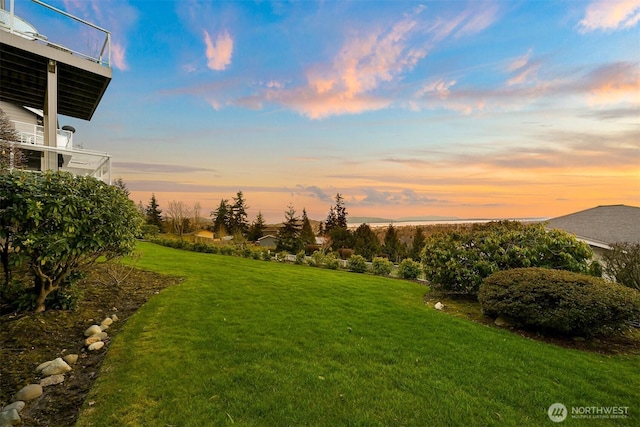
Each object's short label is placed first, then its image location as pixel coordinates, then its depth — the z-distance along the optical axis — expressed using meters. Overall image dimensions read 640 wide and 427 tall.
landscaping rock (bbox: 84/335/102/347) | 3.88
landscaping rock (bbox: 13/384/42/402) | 2.72
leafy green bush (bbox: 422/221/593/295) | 6.29
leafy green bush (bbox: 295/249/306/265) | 14.23
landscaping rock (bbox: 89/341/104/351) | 3.80
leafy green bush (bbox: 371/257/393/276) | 12.00
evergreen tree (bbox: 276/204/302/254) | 21.92
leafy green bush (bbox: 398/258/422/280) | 10.73
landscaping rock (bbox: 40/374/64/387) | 2.99
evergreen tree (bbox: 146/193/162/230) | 35.88
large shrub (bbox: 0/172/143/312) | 3.51
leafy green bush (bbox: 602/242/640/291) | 6.08
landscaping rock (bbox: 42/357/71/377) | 3.15
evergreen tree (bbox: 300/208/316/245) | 24.51
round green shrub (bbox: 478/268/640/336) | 4.18
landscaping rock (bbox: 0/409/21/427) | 2.33
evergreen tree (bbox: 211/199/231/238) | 37.24
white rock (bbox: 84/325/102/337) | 4.14
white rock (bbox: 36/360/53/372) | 3.20
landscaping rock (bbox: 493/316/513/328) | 5.09
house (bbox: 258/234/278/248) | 29.92
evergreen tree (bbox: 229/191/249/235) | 37.59
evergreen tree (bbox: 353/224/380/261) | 21.41
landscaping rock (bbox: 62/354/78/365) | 3.45
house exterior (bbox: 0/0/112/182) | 8.55
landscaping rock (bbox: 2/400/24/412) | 2.51
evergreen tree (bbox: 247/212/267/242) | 32.12
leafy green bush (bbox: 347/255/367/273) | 12.66
